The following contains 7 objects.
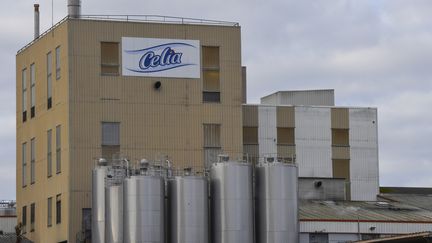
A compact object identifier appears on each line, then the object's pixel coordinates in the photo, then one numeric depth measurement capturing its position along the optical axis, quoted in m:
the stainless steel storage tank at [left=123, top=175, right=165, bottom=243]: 88.94
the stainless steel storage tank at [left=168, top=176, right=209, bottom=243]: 89.56
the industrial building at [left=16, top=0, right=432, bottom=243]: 98.25
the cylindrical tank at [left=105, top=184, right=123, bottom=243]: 90.25
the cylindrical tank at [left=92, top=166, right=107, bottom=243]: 92.69
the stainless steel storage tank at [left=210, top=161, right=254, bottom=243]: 90.25
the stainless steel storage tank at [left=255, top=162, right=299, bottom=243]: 90.94
